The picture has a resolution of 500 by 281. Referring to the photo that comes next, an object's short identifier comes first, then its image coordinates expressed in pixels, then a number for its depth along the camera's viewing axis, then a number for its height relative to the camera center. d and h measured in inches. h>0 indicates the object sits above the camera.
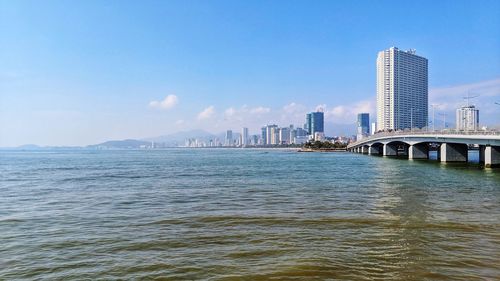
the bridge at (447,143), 2198.5 +17.4
